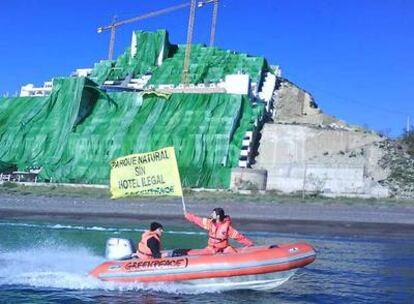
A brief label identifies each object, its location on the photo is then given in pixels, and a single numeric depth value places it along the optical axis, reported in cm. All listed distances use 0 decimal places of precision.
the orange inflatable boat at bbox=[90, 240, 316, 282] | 1542
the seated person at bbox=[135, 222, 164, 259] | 1602
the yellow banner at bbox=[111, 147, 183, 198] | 1634
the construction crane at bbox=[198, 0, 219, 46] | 10069
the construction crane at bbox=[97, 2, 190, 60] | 11798
